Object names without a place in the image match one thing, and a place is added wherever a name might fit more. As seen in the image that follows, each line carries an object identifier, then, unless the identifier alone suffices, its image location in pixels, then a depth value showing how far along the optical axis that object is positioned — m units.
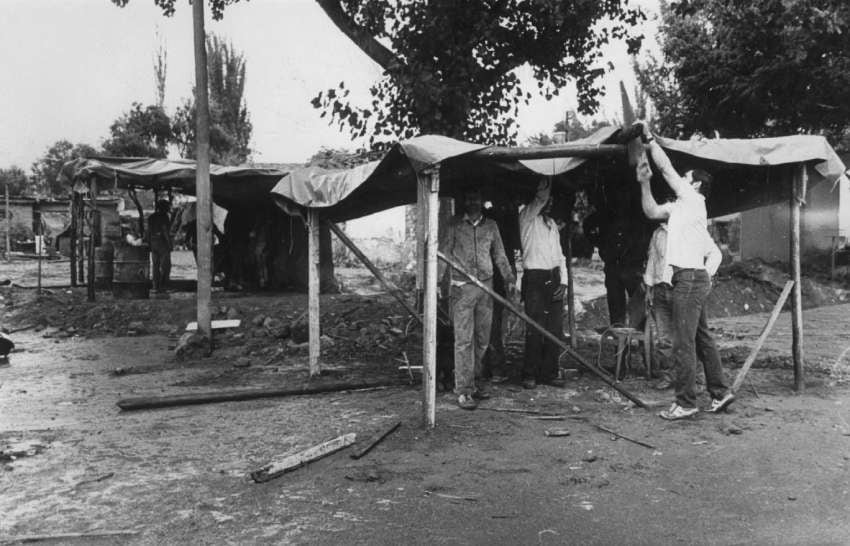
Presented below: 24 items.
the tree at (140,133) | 28.64
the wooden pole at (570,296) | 8.23
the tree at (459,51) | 9.65
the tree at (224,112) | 31.36
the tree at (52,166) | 40.73
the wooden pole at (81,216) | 12.82
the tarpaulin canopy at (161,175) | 11.79
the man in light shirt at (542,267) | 6.93
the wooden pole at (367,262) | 6.98
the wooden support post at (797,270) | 6.68
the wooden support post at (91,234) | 11.87
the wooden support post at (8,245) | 24.25
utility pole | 9.27
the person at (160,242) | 13.87
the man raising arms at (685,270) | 5.79
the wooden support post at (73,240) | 13.19
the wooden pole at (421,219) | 5.71
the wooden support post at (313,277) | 7.40
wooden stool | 7.18
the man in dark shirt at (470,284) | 6.37
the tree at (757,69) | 13.48
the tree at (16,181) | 40.68
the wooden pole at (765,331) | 6.34
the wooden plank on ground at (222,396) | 6.52
